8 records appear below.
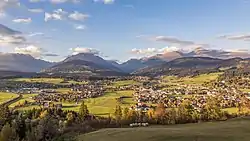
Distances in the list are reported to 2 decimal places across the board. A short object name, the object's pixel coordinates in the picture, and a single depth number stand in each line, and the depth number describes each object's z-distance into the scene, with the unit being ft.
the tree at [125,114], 380.86
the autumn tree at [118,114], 379.59
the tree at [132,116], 379.06
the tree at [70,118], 393.91
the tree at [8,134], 265.01
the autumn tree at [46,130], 275.14
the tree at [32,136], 270.14
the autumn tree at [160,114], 370.10
